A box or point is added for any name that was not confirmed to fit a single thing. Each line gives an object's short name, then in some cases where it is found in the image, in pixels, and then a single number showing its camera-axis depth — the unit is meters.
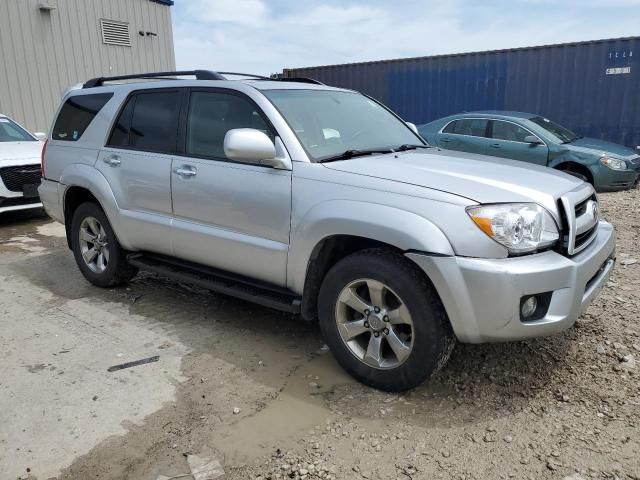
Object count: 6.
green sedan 8.67
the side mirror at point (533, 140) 8.87
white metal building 11.74
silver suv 2.59
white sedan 7.43
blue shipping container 10.86
